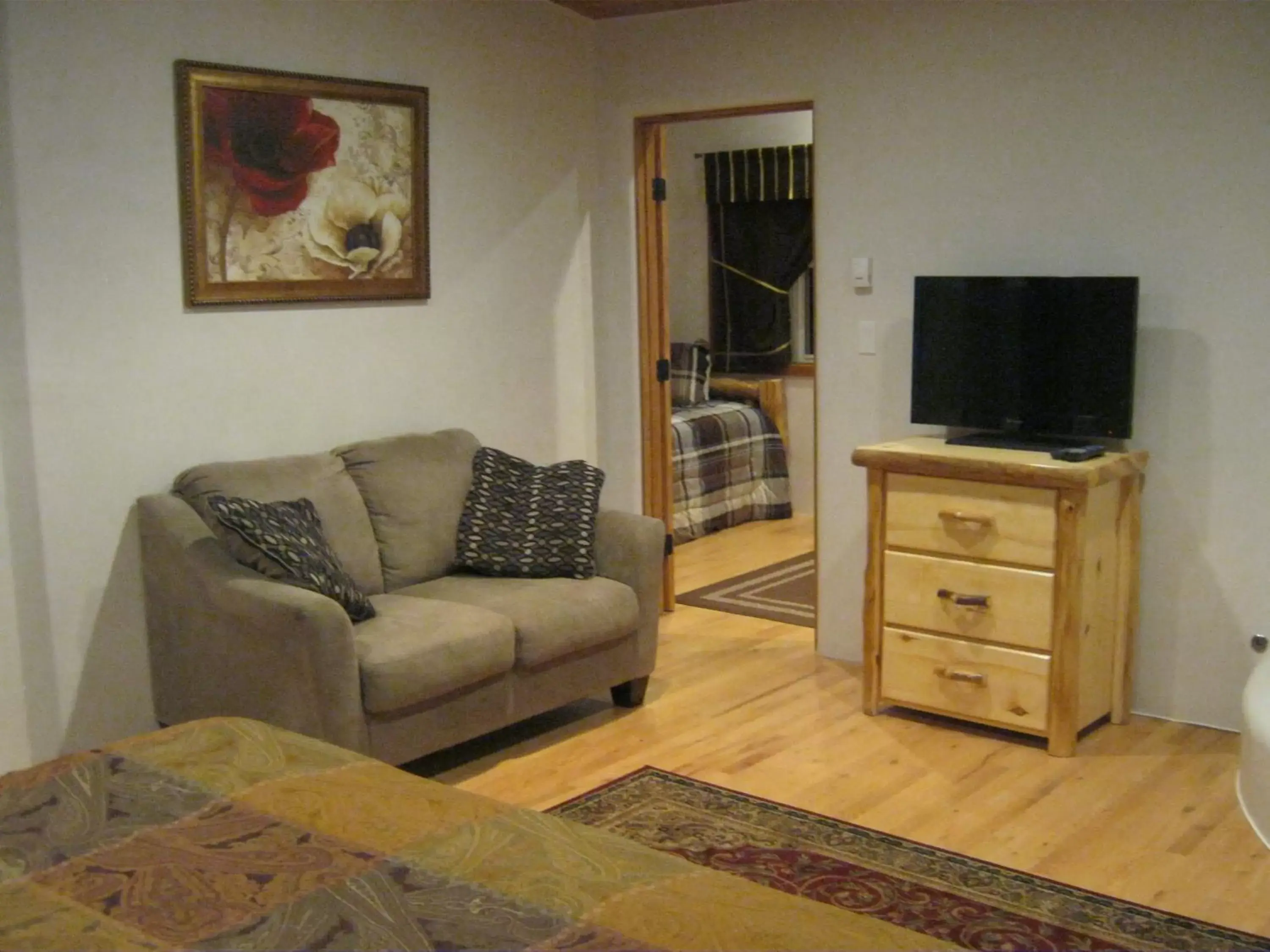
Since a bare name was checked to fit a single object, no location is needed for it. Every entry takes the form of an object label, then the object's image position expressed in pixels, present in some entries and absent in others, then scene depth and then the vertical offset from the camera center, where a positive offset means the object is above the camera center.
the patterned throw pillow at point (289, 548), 3.48 -0.62
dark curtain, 7.40 +0.38
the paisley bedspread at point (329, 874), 1.55 -0.72
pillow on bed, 7.46 -0.34
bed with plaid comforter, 6.86 -0.83
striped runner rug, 5.46 -1.23
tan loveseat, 3.39 -0.86
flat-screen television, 3.91 -0.13
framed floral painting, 3.89 +0.41
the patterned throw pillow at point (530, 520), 4.19 -0.66
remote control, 3.78 -0.41
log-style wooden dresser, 3.77 -0.81
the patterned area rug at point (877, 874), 2.81 -1.32
